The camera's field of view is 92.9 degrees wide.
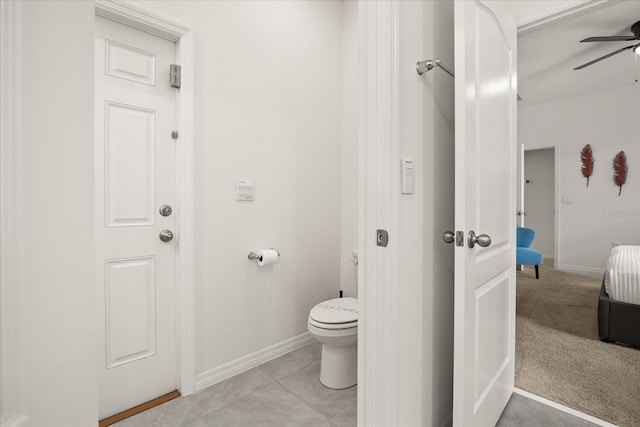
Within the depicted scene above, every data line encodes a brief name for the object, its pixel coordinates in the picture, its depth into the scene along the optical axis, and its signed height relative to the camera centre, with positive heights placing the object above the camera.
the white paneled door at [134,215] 1.48 -0.02
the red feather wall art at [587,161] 4.34 +0.73
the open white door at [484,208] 1.07 +0.01
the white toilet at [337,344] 1.70 -0.76
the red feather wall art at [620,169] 4.05 +0.57
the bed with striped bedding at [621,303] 2.08 -0.64
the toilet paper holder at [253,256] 1.97 -0.29
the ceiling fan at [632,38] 2.46 +1.45
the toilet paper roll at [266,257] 1.96 -0.30
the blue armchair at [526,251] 3.84 -0.50
